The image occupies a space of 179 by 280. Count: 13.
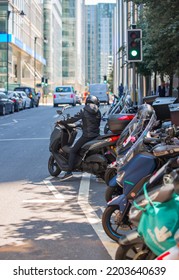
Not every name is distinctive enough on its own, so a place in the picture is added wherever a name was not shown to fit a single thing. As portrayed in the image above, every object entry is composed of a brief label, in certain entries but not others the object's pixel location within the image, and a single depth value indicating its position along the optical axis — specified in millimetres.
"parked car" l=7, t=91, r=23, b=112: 40625
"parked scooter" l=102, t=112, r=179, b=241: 5711
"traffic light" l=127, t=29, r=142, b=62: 15414
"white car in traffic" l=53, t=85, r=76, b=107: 49406
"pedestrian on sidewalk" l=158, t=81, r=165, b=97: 25094
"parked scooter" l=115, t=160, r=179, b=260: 3959
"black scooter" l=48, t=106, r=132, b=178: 9633
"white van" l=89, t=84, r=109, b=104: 54053
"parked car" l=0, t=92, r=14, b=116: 34225
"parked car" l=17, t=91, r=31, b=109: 45500
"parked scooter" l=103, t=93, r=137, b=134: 12484
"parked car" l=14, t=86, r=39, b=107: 52116
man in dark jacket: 9914
